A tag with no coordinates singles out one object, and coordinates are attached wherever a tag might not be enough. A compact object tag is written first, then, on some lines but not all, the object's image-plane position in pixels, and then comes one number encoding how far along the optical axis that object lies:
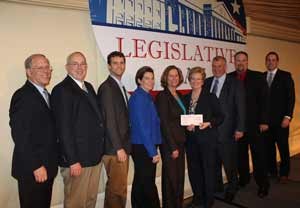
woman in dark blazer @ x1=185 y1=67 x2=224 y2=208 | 2.80
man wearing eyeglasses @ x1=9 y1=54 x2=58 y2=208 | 1.84
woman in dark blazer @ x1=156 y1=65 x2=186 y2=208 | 2.61
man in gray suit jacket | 2.31
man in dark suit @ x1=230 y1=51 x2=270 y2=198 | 3.25
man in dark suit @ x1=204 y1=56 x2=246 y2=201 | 3.08
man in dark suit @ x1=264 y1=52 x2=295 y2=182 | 3.69
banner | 2.74
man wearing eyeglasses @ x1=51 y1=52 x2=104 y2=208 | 2.04
